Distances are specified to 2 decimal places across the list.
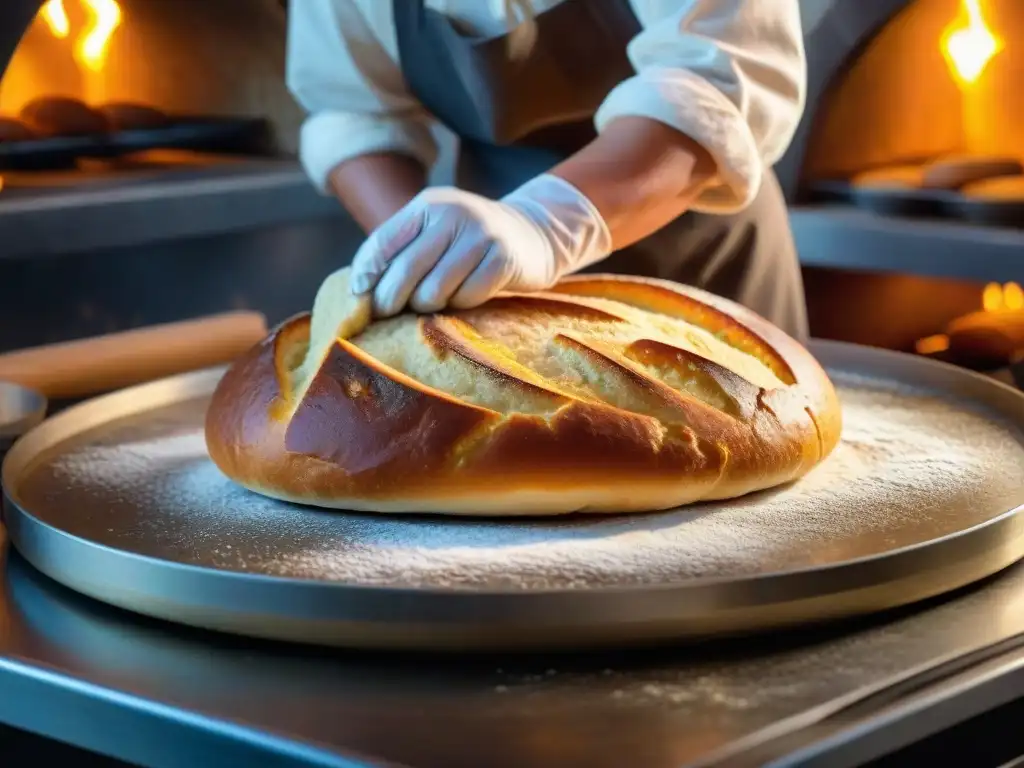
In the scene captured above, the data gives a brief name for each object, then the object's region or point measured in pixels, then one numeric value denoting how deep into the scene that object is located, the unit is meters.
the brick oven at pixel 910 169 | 2.55
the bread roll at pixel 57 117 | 2.82
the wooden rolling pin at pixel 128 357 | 1.45
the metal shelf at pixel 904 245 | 2.45
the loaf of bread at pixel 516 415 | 0.90
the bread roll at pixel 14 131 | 2.69
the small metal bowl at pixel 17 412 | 1.15
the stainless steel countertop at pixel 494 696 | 0.64
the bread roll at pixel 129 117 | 3.01
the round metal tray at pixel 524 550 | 0.72
